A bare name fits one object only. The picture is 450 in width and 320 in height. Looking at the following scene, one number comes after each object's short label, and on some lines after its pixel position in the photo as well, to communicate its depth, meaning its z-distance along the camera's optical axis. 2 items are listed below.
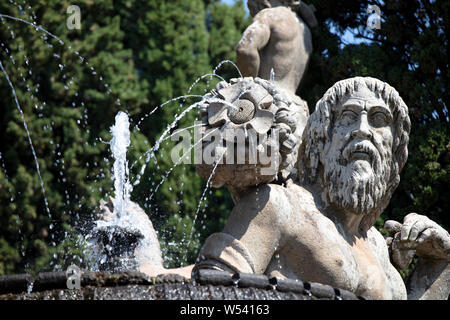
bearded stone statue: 5.03
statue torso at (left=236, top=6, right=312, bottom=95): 8.02
